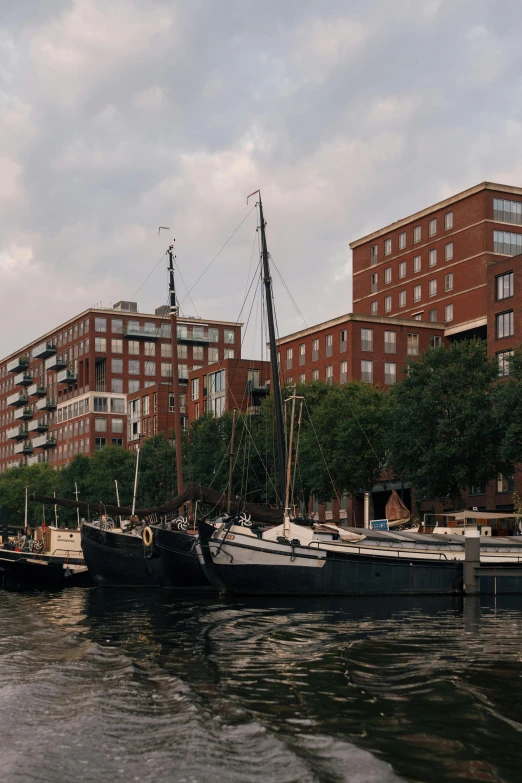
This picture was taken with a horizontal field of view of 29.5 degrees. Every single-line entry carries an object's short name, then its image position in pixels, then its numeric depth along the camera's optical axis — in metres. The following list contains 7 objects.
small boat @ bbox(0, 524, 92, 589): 60.56
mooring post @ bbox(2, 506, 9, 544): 75.20
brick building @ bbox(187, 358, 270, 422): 134.02
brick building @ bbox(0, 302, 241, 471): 178.25
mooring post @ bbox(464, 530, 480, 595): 44.56
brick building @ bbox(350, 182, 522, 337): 111.31
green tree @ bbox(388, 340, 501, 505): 66.81
